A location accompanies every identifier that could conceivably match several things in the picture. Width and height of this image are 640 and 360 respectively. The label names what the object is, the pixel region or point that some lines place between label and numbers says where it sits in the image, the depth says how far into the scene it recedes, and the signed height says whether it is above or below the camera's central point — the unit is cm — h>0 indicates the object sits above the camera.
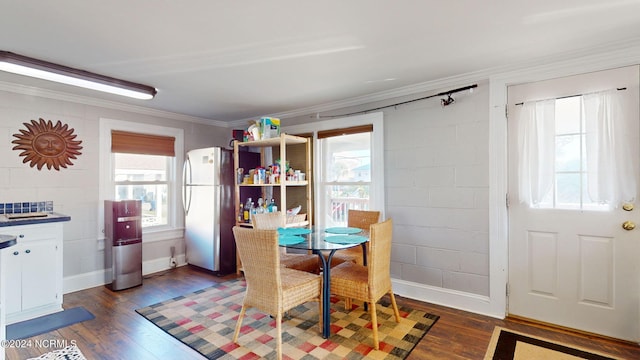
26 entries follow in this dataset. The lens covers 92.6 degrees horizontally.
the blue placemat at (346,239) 248 -49
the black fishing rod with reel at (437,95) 294 +87
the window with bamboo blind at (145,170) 400 +16
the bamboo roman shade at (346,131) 365 +63
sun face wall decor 328 +42
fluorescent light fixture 241 +94
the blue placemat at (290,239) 249 -50
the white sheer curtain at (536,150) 262 +26
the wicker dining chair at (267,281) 213 -75
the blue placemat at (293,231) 289 -49
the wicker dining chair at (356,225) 312 -49
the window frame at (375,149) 350 +36
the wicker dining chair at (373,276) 234 -79
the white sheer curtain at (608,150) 235 +23
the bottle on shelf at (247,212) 427 -43
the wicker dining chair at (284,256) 299 -78
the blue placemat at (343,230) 291 -48
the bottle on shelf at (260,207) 416 -36
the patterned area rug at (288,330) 225 -126
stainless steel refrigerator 413 -39
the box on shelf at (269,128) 392 +69
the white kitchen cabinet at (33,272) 275 -85
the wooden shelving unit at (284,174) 379 +9
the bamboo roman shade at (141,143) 393 +52
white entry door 236 -42
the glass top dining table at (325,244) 237 -50
